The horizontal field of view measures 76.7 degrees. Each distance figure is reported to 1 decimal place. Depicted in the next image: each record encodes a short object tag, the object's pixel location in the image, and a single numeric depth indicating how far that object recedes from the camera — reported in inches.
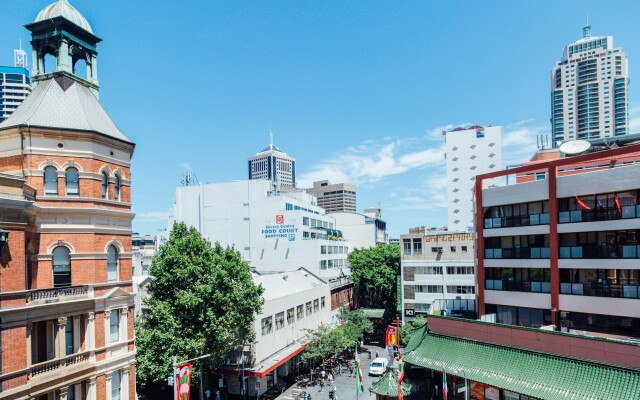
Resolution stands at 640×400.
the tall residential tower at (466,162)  3929.6
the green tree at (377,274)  2710.9
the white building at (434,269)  2284.7
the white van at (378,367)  1815.9
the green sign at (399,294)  2445.0
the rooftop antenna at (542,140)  1922.5
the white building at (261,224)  2642.7
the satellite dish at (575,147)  1244.5
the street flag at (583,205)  1040.2
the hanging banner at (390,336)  1417.1
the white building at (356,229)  4138.8
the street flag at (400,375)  1088.7
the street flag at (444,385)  1018.1
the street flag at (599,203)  1016.9
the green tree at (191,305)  1207.6
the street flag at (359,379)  1229.7
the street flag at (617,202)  980.0
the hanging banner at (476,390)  1114.7
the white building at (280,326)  1528.1
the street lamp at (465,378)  1020.1
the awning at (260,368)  1470.2
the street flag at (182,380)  882.8
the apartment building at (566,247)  974.4
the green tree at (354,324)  2128.4
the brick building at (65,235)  691.4
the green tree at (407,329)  2032.9
